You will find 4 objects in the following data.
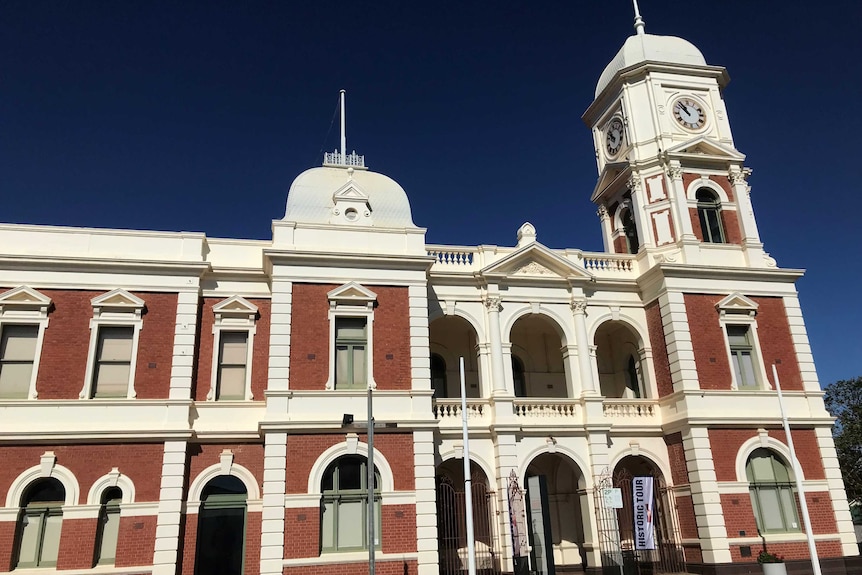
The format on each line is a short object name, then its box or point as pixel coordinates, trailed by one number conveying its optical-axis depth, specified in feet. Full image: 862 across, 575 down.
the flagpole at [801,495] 57.59
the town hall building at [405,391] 55.52
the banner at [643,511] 61.18
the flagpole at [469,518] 48.59
